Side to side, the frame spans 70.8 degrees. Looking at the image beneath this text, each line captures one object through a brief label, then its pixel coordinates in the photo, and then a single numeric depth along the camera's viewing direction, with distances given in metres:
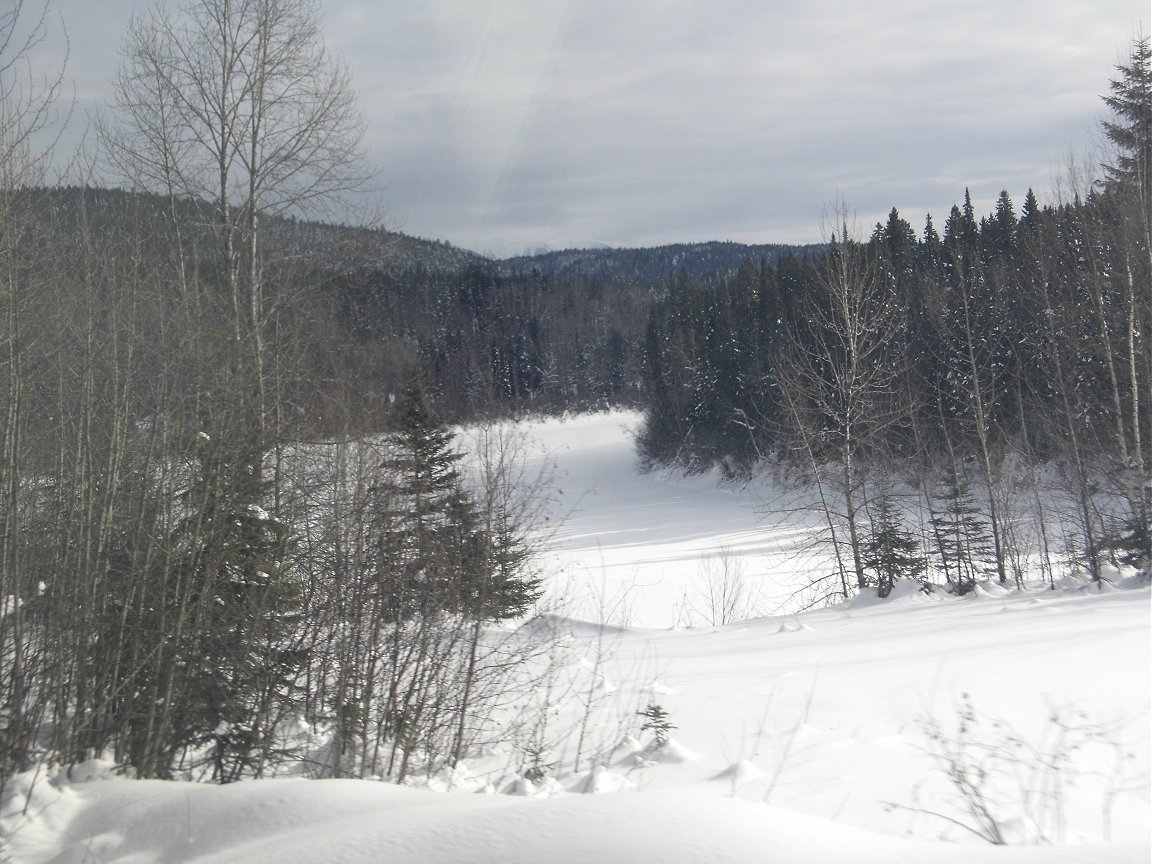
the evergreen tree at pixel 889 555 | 15.41
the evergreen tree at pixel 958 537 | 16.40
